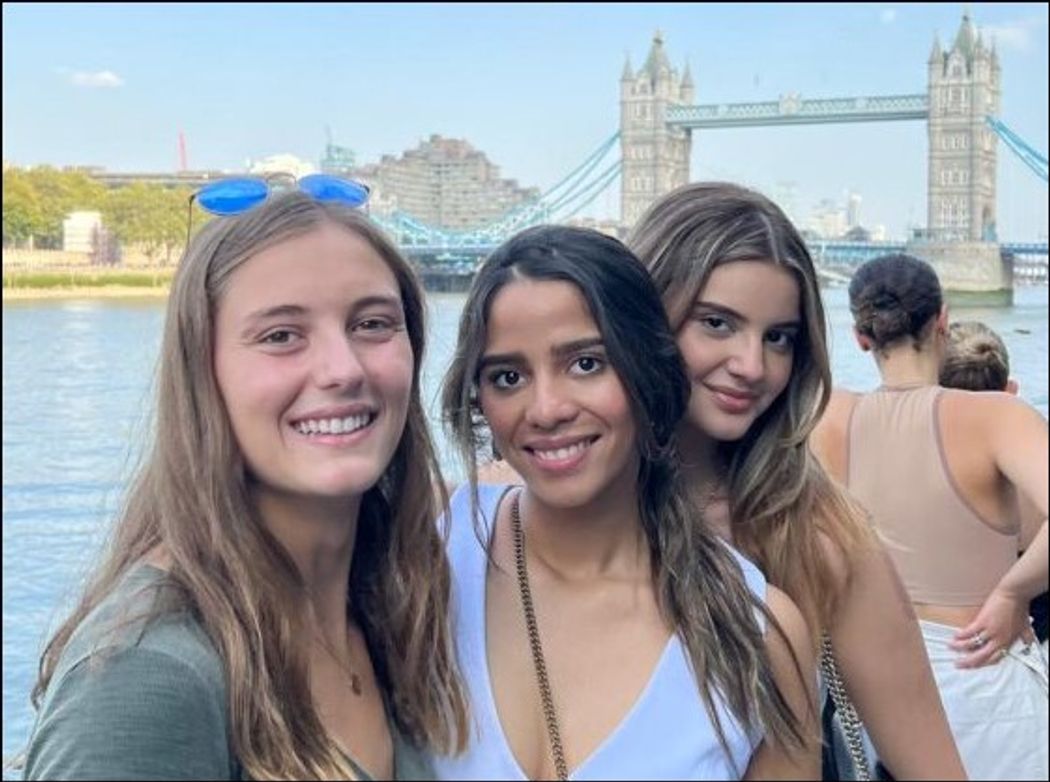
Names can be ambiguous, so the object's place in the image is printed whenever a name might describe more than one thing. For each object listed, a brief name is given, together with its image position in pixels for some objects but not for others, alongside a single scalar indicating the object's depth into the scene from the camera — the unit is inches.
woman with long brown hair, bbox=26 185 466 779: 32.1
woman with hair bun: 65.1
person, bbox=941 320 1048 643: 90.1
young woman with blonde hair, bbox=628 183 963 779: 43.1
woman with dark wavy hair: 37.9
